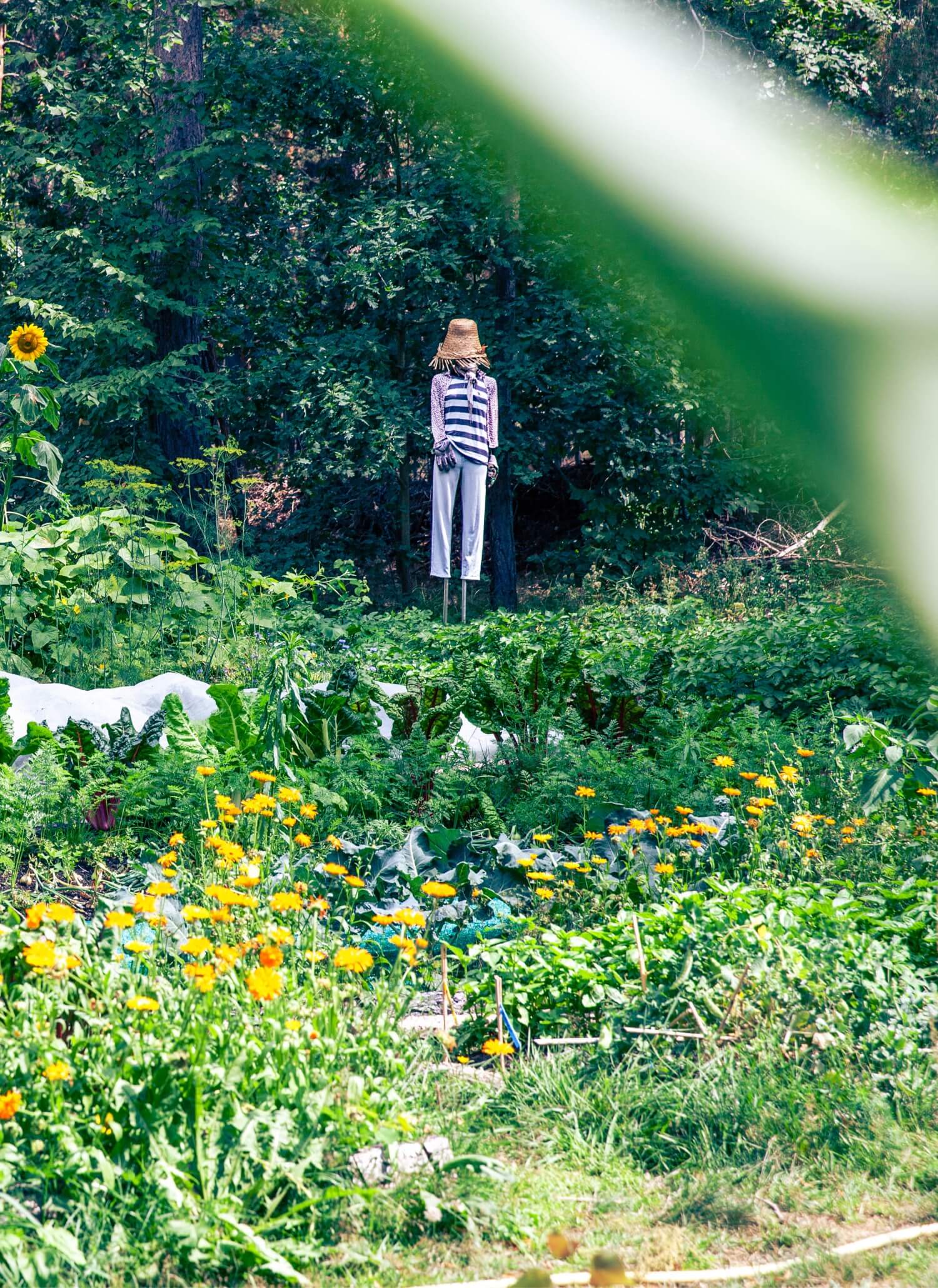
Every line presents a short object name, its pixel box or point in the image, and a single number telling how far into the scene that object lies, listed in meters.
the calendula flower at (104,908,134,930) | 8.92
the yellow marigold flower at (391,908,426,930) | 10.39
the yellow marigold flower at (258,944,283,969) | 8.76
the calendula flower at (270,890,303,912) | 9.79
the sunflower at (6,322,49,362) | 20.47
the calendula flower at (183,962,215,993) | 8.57
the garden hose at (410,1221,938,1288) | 7.63
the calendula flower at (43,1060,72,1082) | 8.17
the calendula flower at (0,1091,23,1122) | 8.01
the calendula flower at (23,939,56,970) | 8.26
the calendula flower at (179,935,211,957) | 8.79
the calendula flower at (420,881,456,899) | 11.13
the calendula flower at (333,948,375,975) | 9.32
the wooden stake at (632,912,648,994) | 11.42
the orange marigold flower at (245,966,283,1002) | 8.38
